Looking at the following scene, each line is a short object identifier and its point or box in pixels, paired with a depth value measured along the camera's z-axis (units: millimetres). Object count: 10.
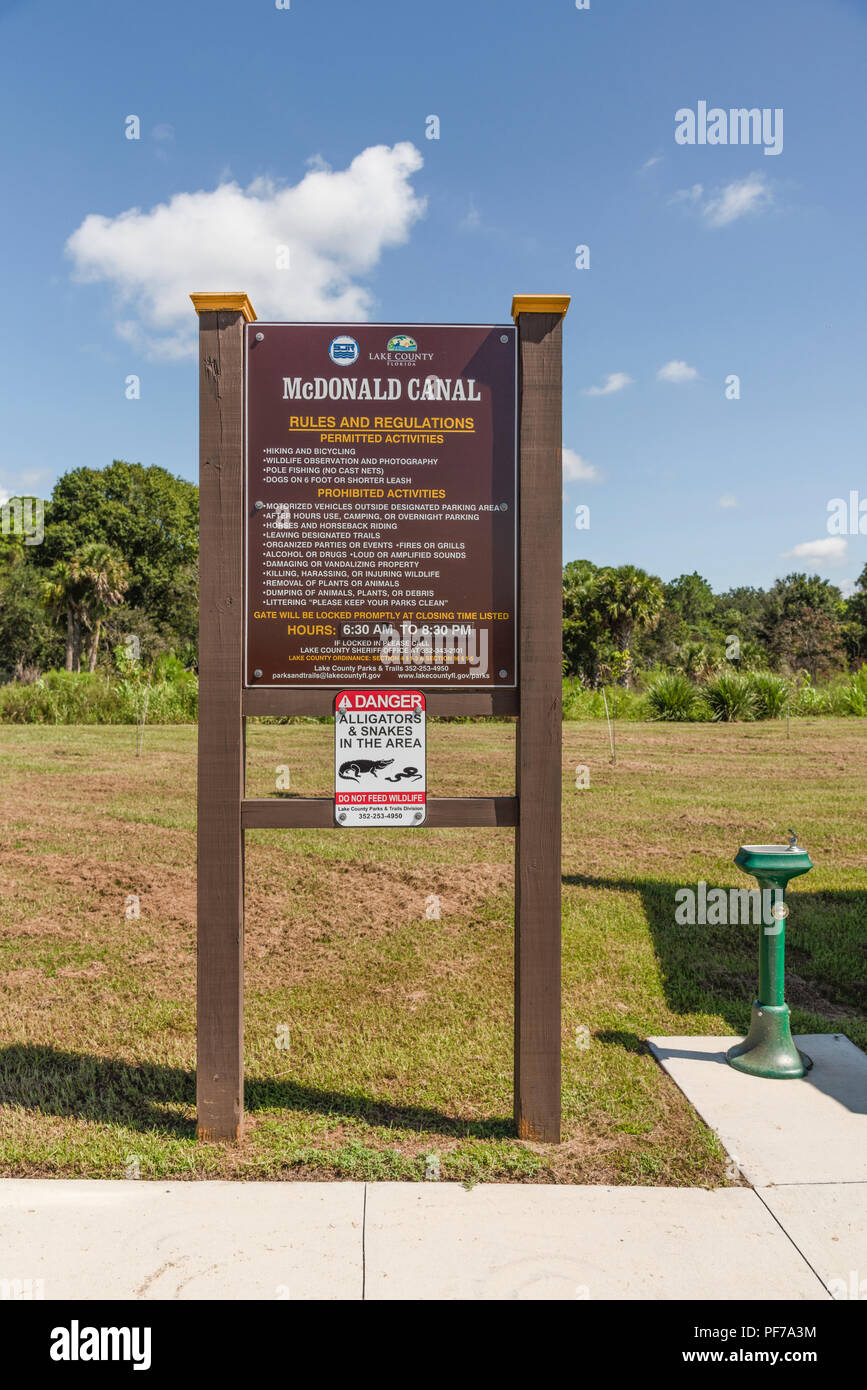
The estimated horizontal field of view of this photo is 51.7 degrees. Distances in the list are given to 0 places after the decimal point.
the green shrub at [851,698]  22422
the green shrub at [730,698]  21578
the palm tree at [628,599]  37094
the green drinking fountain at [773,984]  3959
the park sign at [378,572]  3305
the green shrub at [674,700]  22406
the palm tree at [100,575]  40219
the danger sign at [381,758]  3389
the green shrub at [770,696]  21812
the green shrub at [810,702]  23094
